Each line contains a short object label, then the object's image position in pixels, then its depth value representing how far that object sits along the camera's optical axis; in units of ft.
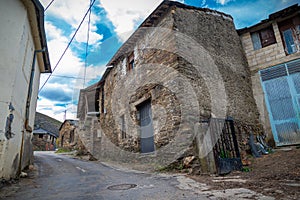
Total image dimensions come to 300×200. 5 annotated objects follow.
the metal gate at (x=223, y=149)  14.17
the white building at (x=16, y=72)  11.78
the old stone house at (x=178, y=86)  17.65
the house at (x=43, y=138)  84.28
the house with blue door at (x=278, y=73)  22.36
